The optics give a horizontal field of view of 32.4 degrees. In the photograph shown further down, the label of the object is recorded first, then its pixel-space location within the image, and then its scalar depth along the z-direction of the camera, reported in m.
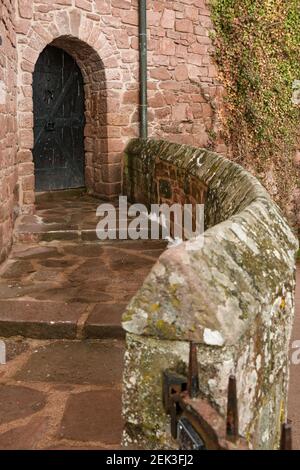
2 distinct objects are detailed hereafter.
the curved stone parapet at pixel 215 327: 1.47
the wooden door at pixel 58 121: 7.33
